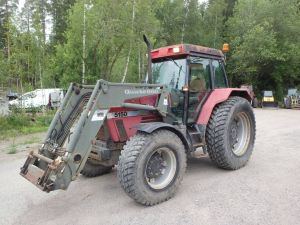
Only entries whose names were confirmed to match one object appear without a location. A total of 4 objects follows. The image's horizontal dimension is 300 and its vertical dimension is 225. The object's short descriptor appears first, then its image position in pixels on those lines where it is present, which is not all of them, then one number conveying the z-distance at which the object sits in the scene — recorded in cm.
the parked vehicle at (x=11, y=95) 878
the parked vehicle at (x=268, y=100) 1549
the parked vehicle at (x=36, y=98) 907
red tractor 295
